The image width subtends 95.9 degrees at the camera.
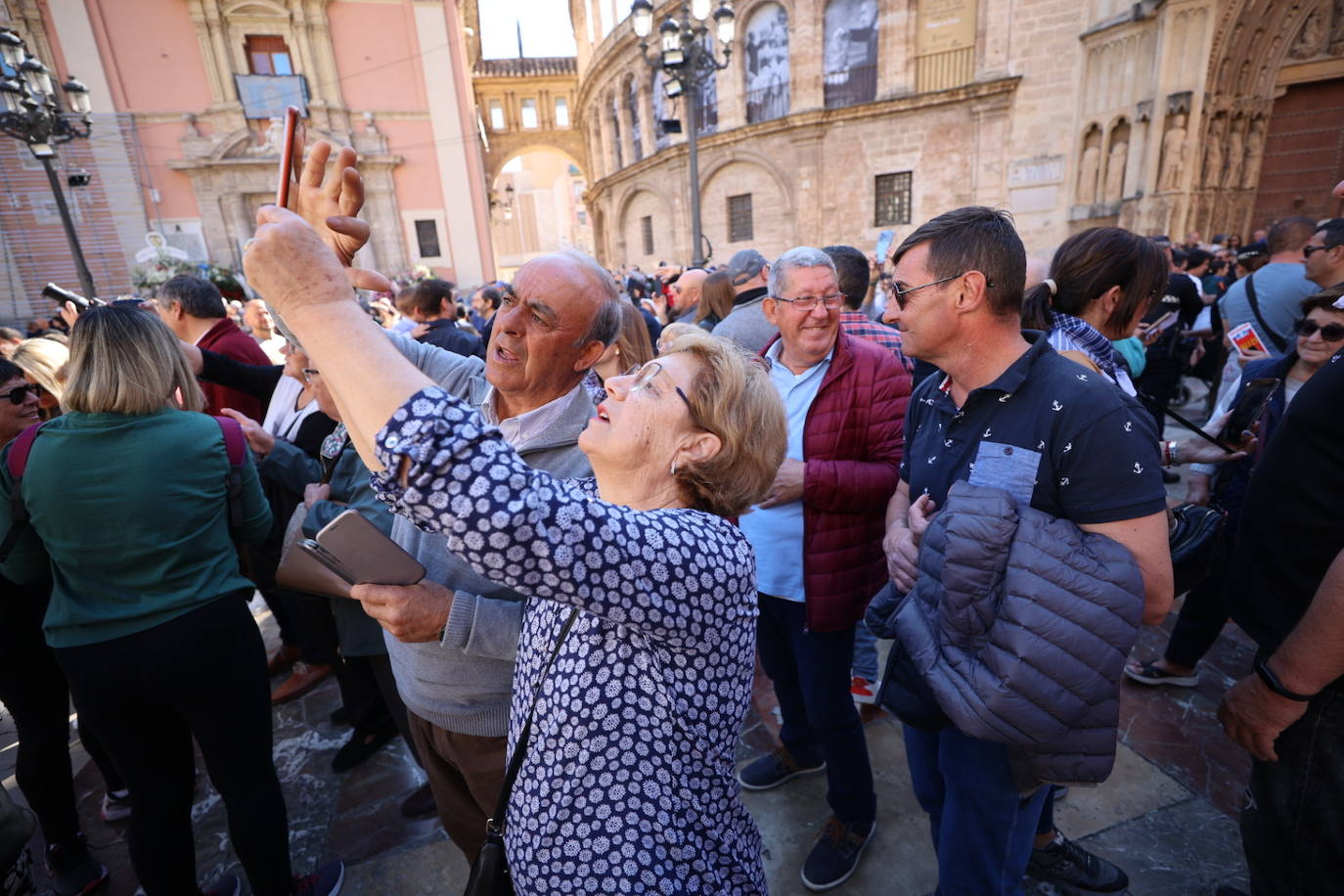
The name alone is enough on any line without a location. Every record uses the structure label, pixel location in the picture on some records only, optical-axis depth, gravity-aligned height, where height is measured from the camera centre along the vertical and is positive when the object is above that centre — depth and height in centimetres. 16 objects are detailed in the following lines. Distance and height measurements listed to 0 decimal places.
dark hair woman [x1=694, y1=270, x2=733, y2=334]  472 -30
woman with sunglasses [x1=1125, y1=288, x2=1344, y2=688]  250 -130
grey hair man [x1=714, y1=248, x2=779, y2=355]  348 -29
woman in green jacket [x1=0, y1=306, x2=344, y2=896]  182 -89
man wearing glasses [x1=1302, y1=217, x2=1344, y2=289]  328 -21
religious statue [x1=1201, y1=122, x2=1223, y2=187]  1229 +129
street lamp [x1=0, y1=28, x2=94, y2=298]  788 +268
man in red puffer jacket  224 -99
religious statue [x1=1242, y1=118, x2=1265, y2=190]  1243 +132
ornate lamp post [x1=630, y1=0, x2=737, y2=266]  871 +303
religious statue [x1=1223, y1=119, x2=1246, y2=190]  1239 +129
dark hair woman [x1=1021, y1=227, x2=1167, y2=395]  206 -21
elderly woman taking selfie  85 -46
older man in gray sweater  166 -43
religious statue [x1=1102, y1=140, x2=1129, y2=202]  1392 +132
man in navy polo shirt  147 -51
